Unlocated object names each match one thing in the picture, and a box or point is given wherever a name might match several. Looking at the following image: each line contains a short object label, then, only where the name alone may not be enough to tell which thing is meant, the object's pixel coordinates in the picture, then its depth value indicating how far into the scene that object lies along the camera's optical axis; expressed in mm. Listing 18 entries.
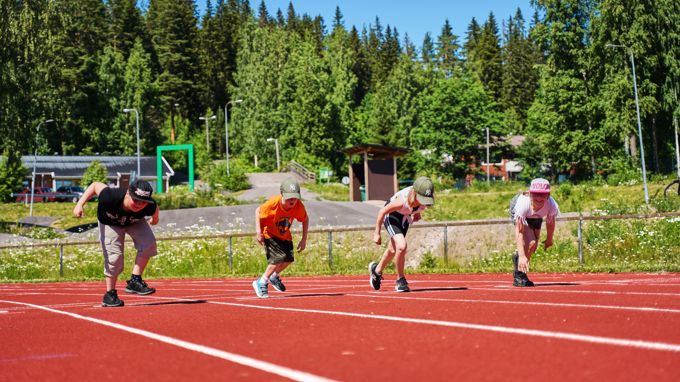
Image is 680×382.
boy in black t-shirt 10062
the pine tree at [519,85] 132750
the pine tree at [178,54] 119188
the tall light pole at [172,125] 117562
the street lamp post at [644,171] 44281
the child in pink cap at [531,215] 10797
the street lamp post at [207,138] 117238
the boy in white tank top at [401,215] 10945
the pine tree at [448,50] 132750
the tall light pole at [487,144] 86812
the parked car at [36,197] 66375
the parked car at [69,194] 67381
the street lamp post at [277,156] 100812
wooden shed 55031
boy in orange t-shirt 11227
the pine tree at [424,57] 134275
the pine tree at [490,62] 137625
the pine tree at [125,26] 121688
